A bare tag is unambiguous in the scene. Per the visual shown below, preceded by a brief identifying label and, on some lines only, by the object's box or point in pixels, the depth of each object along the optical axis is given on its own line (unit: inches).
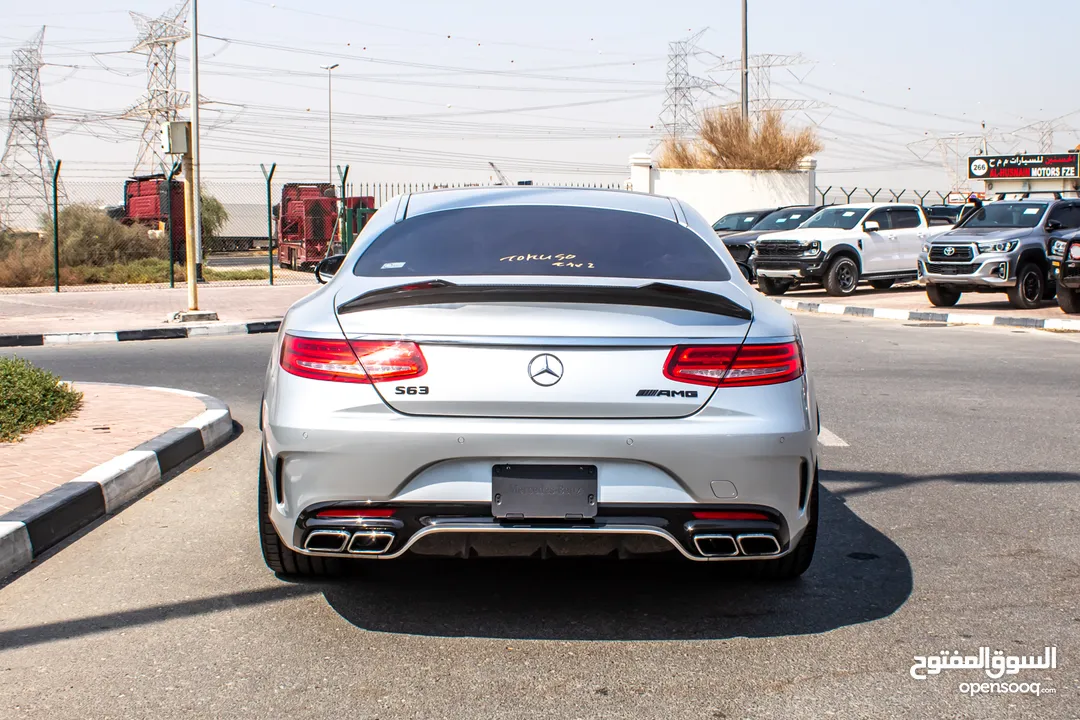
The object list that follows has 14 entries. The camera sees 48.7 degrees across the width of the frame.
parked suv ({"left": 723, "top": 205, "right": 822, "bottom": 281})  1019.9
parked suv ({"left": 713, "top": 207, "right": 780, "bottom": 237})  1134.4
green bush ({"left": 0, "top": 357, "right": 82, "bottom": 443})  296.0
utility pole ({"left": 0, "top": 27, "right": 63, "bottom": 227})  2345.0
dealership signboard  2210.9
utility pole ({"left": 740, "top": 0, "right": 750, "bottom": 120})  1598.1
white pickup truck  930.7
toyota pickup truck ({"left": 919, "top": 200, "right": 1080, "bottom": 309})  781.3
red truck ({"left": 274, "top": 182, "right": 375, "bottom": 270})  1295.5
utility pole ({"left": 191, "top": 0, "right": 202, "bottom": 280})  1187.3
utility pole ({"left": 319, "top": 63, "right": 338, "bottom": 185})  2696.9
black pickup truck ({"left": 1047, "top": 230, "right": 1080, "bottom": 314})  691.4
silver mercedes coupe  153.3
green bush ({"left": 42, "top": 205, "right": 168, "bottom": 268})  1122.6
